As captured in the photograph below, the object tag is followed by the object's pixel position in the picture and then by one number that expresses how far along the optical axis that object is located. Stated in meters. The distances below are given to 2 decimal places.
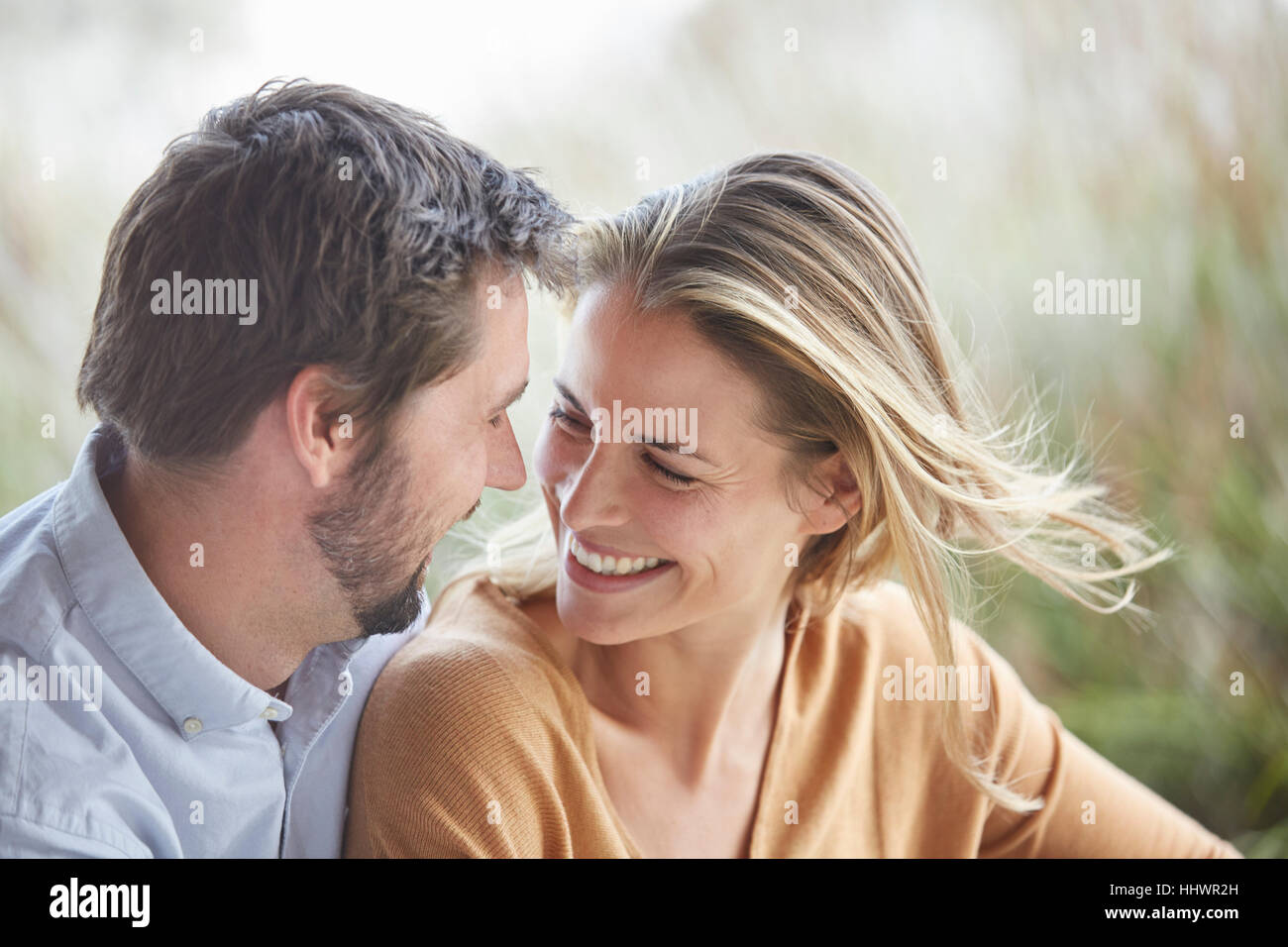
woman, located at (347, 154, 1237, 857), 1.15
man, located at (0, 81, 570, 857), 0.98
